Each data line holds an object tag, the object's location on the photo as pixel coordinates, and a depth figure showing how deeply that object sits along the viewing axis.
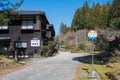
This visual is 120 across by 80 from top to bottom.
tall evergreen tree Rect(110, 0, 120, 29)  13.93
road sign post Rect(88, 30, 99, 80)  7.72
